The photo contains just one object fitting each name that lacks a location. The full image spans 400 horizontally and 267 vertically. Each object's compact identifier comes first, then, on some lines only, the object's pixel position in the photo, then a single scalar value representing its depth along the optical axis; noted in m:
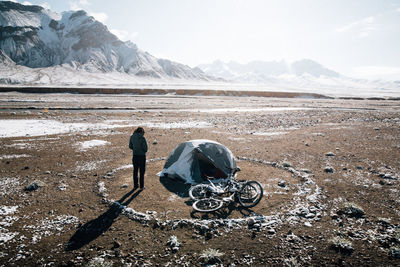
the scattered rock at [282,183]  9.25
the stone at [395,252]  5.29
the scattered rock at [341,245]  5.52
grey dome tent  9.70
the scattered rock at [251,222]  6.58
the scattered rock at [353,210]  7.03
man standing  8.52
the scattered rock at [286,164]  11.64
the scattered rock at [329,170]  10.85
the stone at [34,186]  8.70
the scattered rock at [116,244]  5.71
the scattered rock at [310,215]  6.95
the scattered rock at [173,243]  5.62
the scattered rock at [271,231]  6.23
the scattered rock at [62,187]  8.79
